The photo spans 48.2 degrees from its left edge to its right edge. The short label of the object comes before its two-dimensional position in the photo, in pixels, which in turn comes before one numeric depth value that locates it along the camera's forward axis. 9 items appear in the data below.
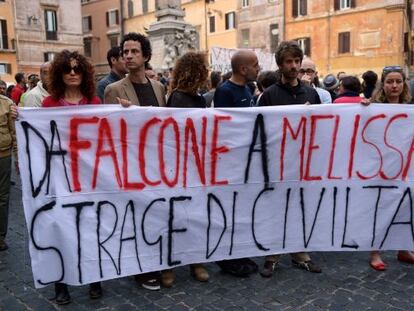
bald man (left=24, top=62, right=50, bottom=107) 5.55
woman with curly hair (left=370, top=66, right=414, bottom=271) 4.41
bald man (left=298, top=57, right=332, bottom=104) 5.64
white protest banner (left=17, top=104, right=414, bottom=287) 3.62
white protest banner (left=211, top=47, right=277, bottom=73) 14.17
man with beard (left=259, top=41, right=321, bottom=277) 4.22
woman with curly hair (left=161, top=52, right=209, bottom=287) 4.08
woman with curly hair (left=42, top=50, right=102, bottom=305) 3.74
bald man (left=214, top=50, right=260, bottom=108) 4.34
